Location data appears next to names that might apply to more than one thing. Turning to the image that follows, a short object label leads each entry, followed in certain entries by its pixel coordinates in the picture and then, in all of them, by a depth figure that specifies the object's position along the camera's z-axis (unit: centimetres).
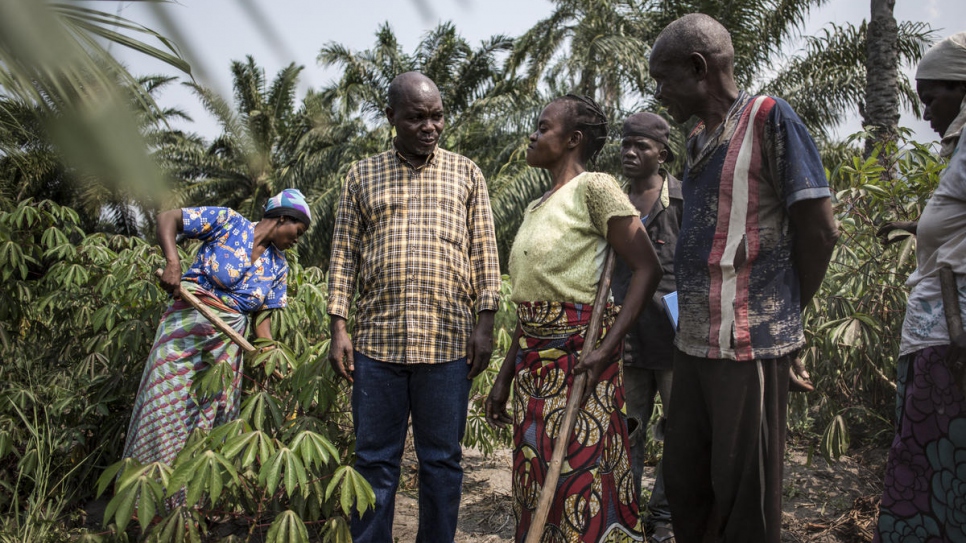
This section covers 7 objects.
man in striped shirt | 140
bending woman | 258
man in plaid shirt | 205
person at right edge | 145
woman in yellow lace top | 166
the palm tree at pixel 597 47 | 1014
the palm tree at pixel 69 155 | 32
